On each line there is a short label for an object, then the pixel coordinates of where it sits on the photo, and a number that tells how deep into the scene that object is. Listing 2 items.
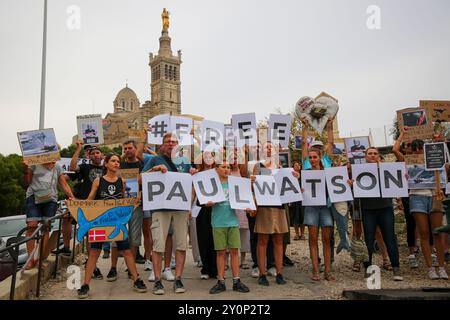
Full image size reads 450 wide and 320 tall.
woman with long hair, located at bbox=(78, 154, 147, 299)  4.82
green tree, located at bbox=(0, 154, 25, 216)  32.59
